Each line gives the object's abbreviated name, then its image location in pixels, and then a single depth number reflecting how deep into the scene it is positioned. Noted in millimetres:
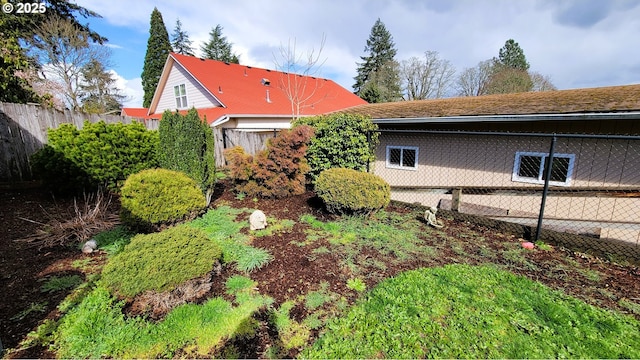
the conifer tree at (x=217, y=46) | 35719
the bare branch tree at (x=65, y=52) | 16188
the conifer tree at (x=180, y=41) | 36625
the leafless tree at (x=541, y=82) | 27750
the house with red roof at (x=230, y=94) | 14719
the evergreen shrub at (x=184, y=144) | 5098
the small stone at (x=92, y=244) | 3689
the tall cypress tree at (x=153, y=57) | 26656
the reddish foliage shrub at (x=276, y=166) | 6082
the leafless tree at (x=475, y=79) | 28891
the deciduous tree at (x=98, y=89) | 20375
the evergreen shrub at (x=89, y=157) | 5148
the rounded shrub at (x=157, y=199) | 3965
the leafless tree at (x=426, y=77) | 28906
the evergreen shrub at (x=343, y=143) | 6438
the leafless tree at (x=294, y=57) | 11664
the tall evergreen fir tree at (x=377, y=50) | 33062
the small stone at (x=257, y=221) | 4480
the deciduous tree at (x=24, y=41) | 7279
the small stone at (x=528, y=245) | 3996
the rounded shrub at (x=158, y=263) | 2498
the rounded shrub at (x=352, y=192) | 4902
